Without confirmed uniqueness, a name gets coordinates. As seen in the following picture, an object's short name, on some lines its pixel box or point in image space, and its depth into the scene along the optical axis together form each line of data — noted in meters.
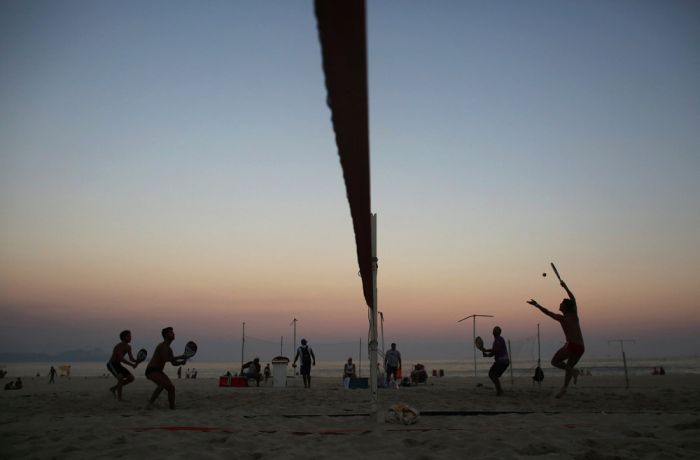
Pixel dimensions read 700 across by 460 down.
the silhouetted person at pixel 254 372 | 19.28
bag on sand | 6.34
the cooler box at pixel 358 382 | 15.93
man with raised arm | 10.15
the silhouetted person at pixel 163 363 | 9.12
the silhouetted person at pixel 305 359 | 16.42
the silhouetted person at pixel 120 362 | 10.91
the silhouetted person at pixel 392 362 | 16.03
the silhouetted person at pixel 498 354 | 11.49
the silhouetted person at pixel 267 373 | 21.18
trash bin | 17.80
